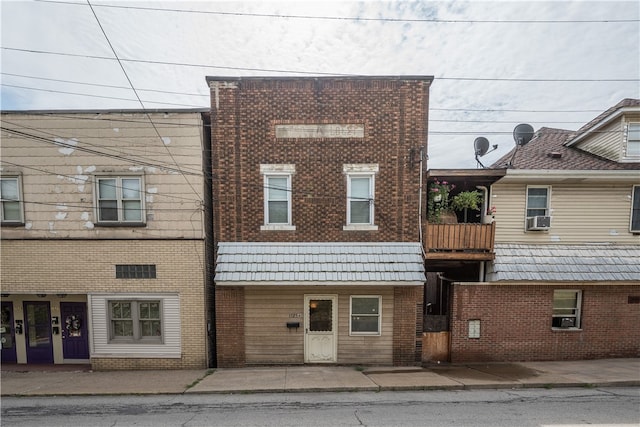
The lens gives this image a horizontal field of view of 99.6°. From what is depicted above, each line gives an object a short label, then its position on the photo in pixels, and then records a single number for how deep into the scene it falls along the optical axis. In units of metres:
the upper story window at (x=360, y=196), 8.24
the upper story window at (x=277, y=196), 8.22
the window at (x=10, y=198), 7.98
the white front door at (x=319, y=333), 8.23
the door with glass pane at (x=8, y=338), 8.62
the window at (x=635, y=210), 8.66
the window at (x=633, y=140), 9.16
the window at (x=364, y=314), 8.30
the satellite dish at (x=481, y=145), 10.26
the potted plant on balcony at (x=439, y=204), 8.58
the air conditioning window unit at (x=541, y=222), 8.30
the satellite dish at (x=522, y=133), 10.98
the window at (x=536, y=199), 8.70
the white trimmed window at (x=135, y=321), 8.01
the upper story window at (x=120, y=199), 8.02
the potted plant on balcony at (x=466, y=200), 8.51
